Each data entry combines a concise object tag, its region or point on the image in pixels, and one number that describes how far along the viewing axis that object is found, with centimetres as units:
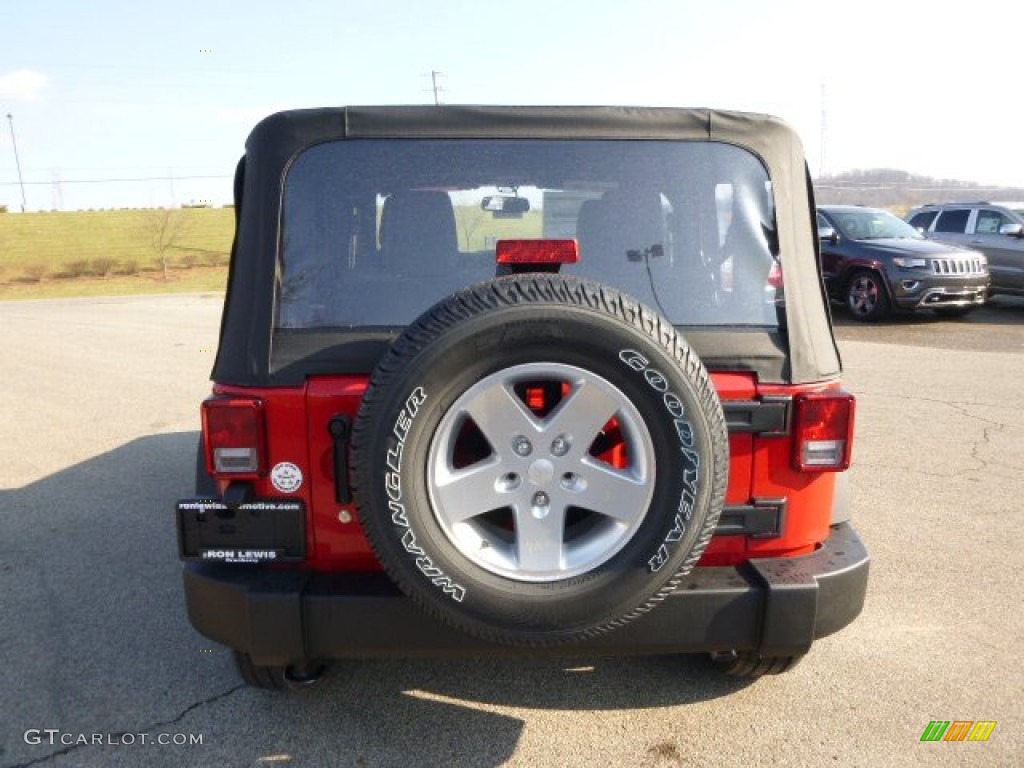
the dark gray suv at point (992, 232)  1350
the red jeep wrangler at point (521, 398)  210
